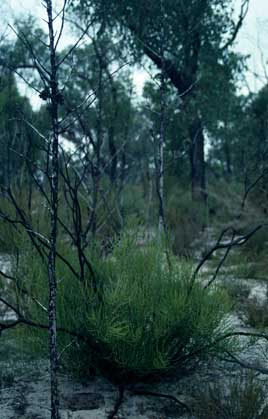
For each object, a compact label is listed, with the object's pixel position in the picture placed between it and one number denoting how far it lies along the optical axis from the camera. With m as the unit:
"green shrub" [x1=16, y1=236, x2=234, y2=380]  4.21
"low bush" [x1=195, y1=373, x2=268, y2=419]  3.76
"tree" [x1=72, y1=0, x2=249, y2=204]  11.12
